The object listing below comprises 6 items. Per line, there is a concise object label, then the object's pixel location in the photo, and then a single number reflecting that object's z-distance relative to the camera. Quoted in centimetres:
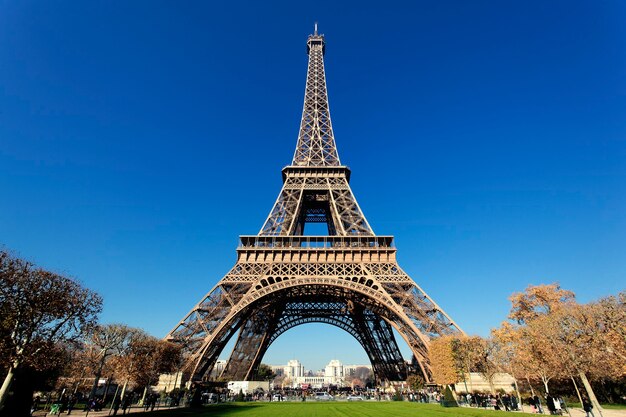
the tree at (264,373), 7343
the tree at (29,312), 1434
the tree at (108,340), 3159
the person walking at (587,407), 1702
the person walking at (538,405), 2141
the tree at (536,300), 3288
